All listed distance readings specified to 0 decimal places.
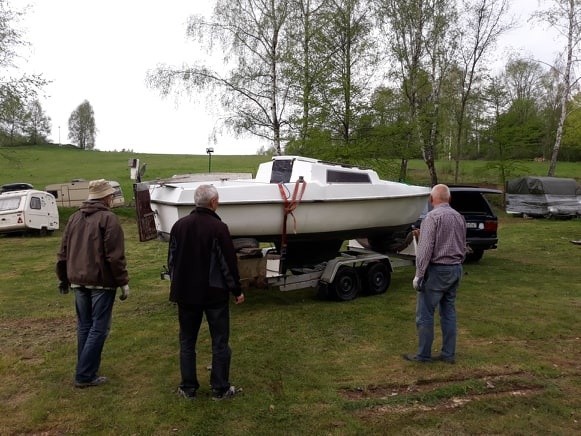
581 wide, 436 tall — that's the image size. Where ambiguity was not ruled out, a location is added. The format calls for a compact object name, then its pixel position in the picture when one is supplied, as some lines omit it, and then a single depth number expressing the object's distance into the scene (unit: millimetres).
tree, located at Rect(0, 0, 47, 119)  21359
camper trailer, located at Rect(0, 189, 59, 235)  17250
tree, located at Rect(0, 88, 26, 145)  21344
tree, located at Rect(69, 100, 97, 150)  79875
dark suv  10391
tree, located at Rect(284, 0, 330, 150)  17219
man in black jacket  3953
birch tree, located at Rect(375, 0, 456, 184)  22031
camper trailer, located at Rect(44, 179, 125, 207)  24688
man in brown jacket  4270
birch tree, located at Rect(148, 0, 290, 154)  20172
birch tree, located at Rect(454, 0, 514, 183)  23750
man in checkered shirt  4820
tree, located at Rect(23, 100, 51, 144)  22417
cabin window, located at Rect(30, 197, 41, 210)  17734
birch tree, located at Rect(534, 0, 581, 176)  22845
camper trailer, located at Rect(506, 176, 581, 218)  20500
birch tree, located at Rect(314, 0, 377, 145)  16984
